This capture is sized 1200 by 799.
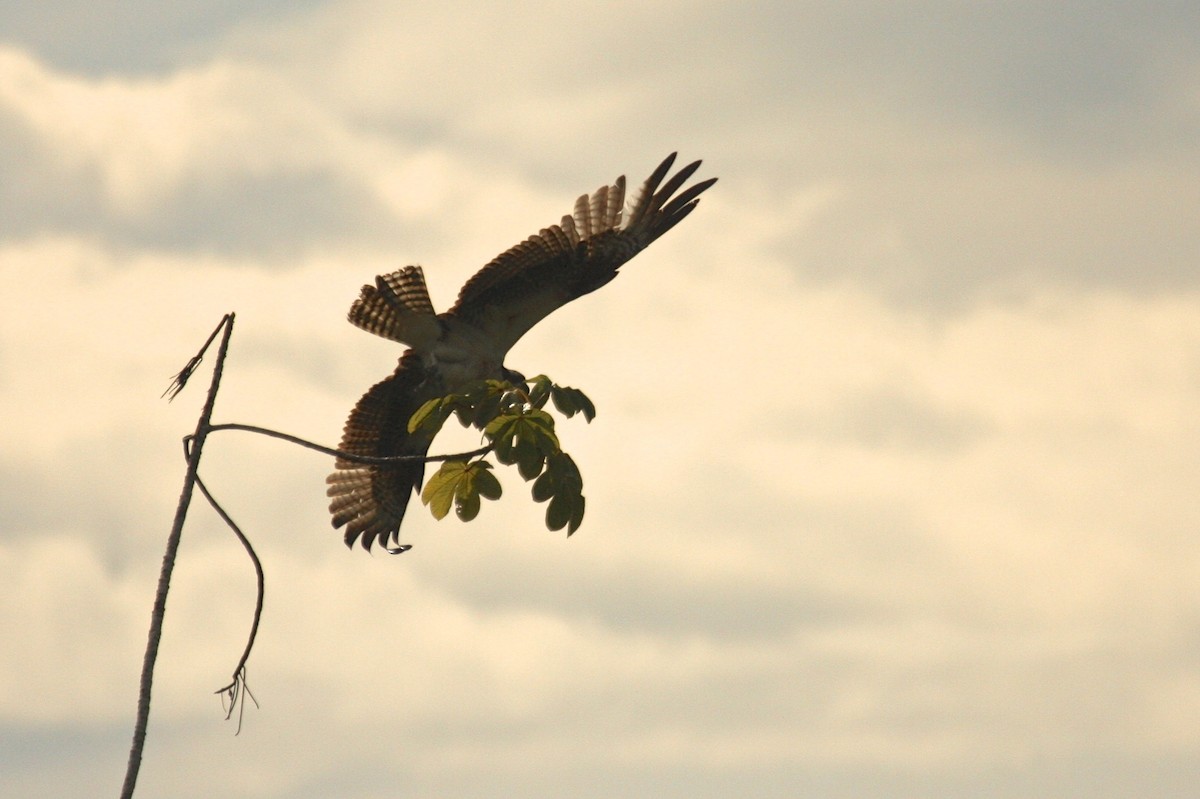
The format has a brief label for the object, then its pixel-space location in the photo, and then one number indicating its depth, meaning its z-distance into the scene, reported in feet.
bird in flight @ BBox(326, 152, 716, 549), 110.93
